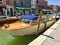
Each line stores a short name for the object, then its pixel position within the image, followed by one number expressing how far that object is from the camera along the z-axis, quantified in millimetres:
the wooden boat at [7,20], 5555
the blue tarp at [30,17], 4250
